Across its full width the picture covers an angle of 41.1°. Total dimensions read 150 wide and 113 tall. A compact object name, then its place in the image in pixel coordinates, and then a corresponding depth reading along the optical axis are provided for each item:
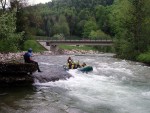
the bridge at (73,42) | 50.51
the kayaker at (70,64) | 21.67
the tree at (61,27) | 88.18
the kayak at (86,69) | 20.89
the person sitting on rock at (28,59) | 16.29
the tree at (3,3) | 36.83
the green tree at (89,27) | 86.52
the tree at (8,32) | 20.90
